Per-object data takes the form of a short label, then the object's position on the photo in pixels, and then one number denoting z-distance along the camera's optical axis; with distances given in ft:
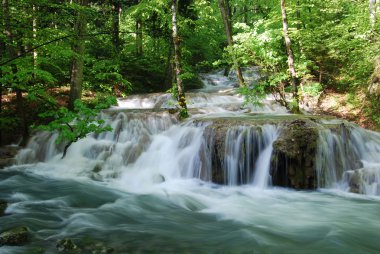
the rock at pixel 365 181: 22.15
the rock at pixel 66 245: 12.14
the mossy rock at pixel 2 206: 16.57
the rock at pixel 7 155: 29.40
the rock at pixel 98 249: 12.23
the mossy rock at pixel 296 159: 23.26
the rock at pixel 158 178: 26.35
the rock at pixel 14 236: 12.35
